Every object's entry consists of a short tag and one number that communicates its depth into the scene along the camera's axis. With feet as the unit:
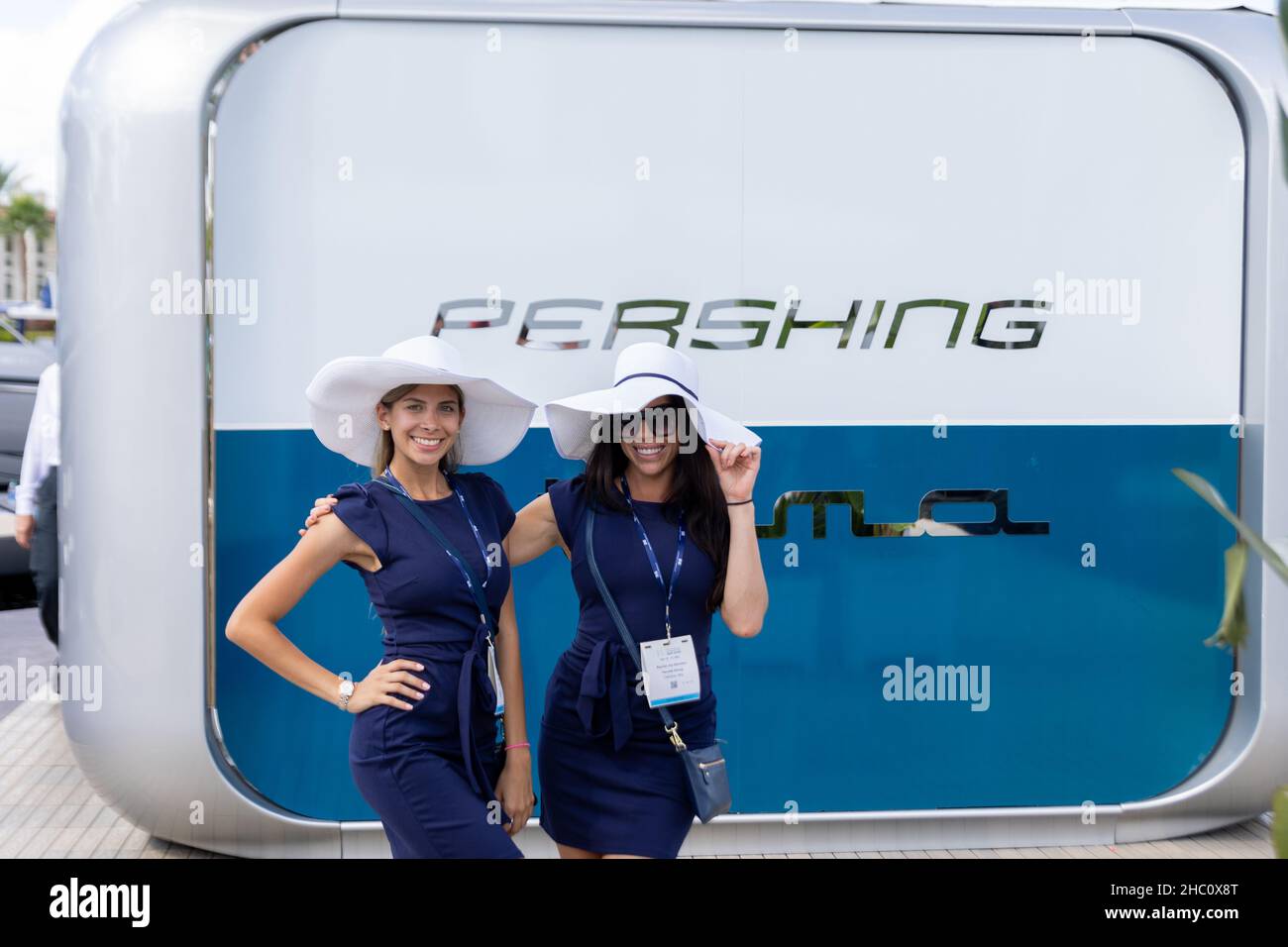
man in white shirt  13.88
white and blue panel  10.60
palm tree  122.52
